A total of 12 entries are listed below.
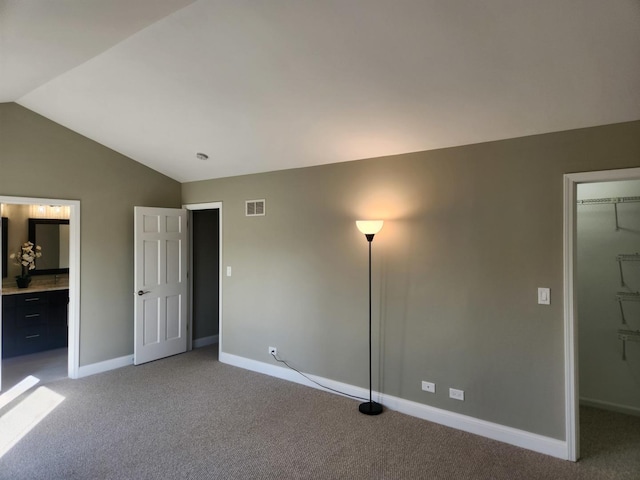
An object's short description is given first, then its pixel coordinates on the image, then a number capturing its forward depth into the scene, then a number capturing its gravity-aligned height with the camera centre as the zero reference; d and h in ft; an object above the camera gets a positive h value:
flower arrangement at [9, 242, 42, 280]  17.21 -0.60
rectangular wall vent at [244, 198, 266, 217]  14.73 +1.46
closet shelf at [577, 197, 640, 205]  11.05 +1.32
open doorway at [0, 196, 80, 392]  14.11 -2.34
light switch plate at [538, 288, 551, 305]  8.99 -1.30
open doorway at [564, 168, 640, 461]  11.03 -1.85
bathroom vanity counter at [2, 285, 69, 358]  16.03 -3.38
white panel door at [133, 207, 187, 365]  15.44 -1.68
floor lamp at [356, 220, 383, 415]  10.69 +0.40
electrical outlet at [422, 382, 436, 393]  10.66 -4.19
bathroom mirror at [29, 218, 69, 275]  18.20 +0.15
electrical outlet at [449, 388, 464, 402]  10.19 -4.20
